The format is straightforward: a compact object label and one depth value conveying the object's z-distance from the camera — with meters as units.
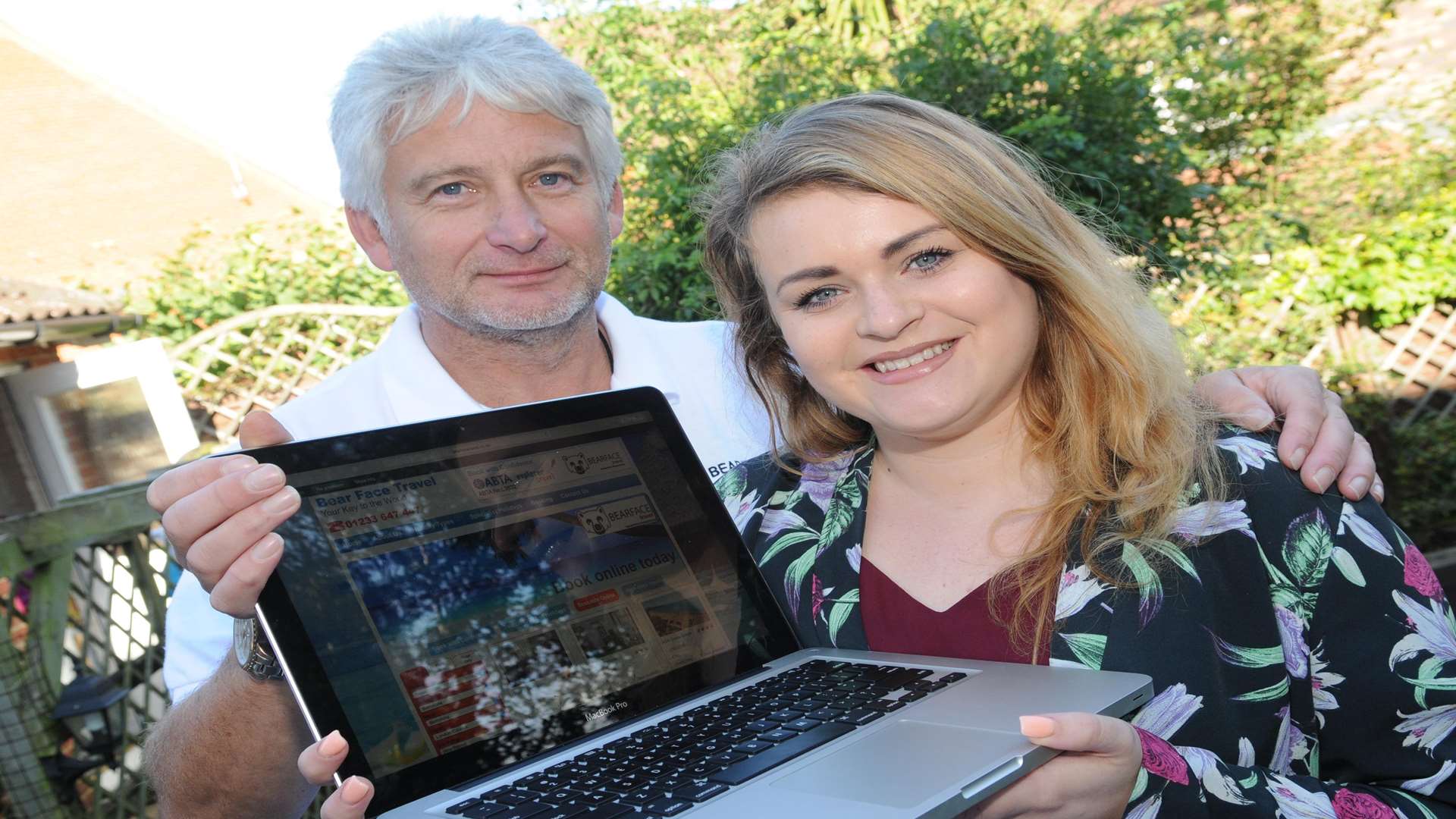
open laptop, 1.22
